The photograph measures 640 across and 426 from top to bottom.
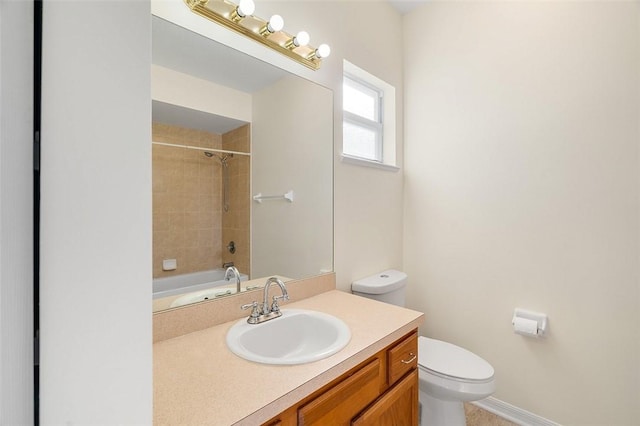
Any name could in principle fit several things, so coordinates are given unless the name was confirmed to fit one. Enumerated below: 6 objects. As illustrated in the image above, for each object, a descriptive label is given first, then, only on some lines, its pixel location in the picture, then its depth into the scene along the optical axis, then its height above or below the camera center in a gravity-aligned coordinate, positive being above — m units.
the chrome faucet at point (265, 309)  1.16 -0.41
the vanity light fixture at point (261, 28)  1.13 +0.83
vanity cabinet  0.80 -0.60
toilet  1.33 -0.80
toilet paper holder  1.59 -0.62
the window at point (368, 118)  1.96 +0.71
